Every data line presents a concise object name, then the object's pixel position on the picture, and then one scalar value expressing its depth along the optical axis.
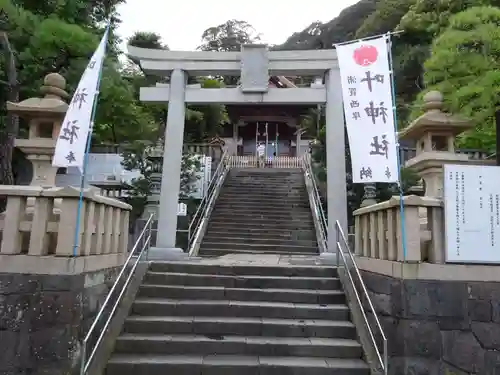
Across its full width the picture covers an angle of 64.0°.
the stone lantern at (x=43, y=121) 6.14
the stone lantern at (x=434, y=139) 6.36
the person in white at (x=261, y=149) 26.81
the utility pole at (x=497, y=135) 5.91
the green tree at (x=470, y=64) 6.34
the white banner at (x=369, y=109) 4.73
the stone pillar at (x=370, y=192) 10.40
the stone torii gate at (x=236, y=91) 8.78
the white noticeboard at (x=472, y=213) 4.25
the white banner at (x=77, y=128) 4.55
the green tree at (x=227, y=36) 36.38
